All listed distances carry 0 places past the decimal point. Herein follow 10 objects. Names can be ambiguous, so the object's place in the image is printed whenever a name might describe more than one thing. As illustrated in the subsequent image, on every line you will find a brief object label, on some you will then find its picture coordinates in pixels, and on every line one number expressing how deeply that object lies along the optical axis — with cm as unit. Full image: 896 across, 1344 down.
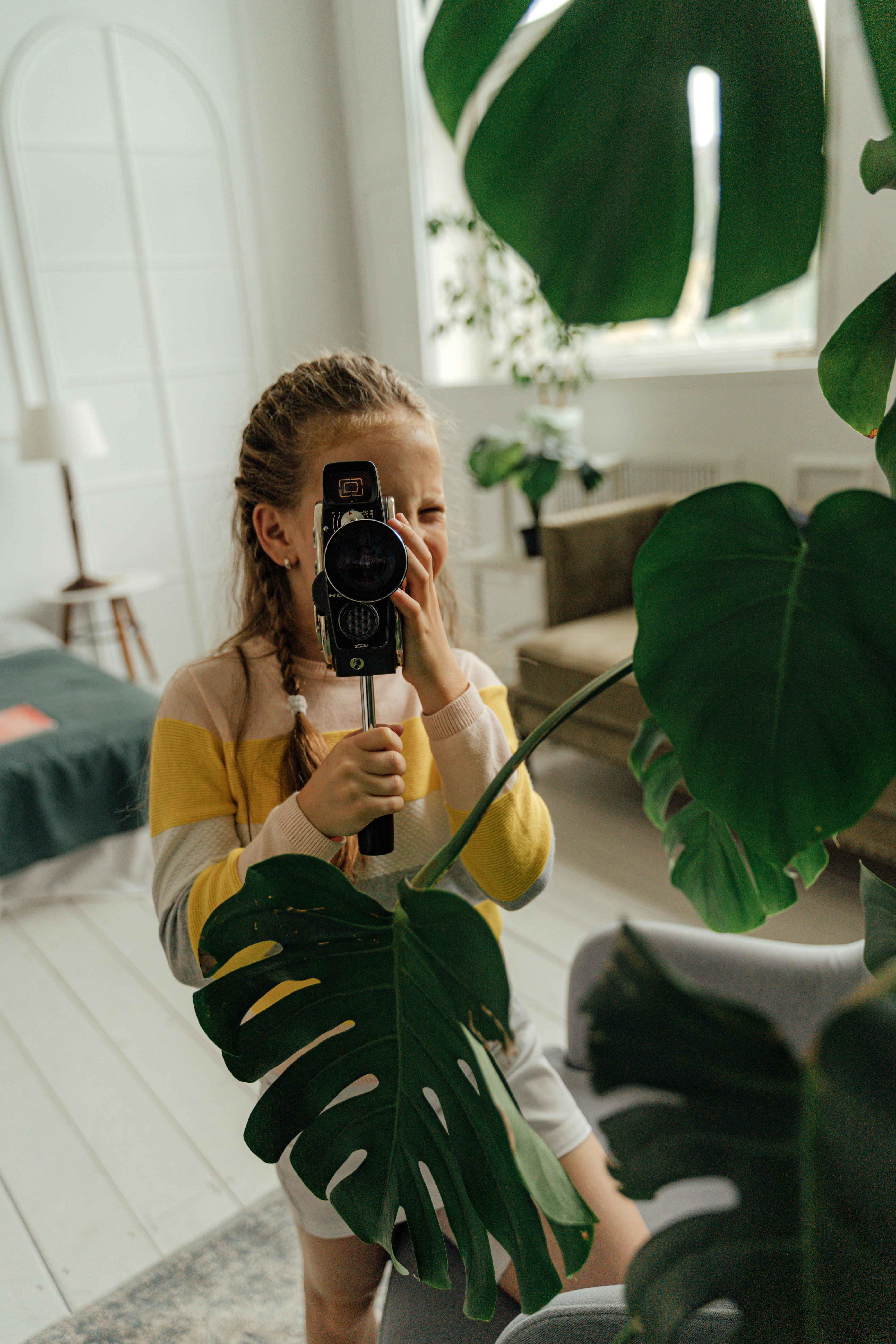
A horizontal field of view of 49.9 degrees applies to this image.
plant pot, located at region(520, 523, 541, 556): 305
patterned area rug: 122
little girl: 75
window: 295
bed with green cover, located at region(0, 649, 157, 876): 221
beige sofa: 239
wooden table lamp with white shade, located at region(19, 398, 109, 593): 334
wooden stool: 353
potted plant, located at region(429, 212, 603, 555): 290
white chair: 81
